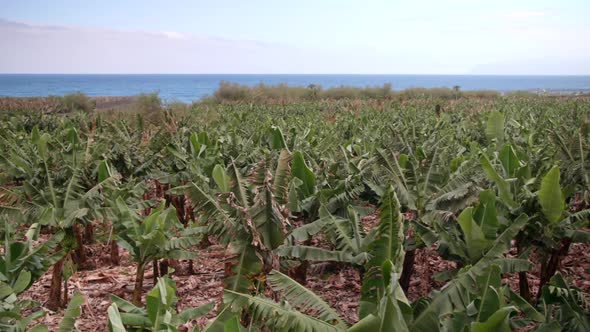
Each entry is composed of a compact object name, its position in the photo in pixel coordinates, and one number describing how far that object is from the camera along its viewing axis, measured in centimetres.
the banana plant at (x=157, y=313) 338
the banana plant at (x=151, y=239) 509
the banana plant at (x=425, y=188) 541
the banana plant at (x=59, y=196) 586
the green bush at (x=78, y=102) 3562
